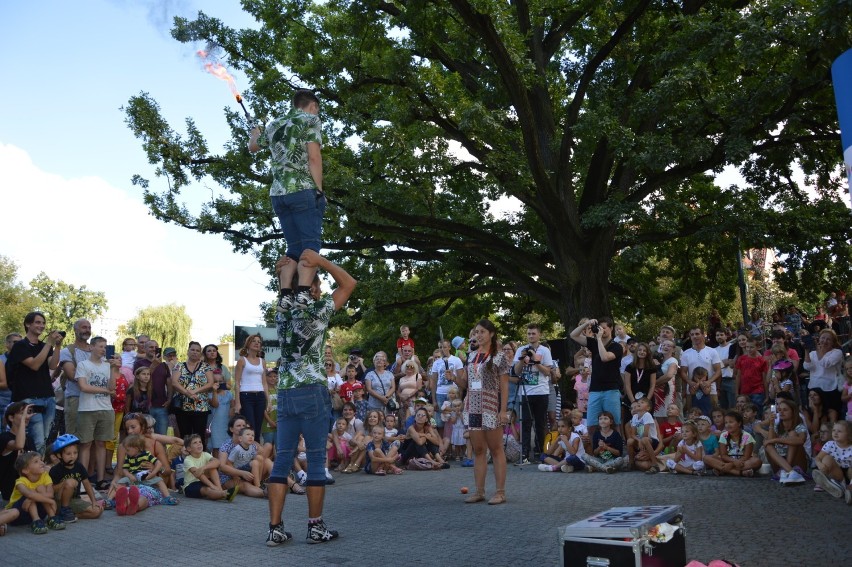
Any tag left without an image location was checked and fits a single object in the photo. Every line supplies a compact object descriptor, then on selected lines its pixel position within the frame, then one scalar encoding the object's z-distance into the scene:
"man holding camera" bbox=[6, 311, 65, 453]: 9.30
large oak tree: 15.02
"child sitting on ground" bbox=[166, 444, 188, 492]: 9.99
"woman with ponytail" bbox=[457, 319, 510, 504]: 8.12
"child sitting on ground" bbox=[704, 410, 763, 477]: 9.93
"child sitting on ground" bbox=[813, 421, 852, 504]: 7.88
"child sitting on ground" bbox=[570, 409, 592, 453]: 11.79
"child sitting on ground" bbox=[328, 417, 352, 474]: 12.70
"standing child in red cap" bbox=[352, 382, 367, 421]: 13.62
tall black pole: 20.61
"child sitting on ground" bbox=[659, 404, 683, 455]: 11.34
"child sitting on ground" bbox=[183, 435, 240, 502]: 9.43
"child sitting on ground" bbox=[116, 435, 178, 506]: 9.38
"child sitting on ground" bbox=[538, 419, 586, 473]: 11.49
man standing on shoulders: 5.86
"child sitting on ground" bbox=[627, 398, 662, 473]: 11.16
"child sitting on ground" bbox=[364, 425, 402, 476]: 11.96
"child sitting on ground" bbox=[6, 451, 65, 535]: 7.59
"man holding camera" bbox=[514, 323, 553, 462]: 12.79
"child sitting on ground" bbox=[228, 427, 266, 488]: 9.87
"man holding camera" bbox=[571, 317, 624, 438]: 11.37
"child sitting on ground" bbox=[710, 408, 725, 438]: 10.70
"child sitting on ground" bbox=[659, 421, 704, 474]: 10.47
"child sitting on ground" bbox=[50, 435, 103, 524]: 7.99
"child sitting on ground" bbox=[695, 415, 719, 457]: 10.62
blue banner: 3.85
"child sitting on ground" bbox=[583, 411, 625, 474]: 11.19
